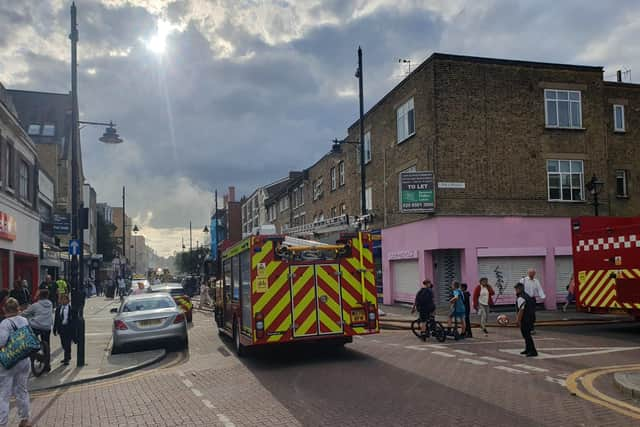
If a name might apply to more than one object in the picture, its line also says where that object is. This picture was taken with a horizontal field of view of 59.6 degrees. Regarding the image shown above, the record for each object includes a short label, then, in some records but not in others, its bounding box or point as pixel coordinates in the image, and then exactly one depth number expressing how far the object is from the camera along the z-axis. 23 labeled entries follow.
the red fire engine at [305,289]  10.88
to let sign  21.59
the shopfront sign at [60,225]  31.34
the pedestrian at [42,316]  11.41
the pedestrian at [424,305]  14.38
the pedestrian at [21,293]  15.13
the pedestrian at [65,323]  12.29
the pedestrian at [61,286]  22.70
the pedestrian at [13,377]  6.50
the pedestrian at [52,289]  19.88
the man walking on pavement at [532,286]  15.64
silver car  13.47
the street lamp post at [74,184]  12.77
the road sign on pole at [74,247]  13.21
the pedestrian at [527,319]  11.23
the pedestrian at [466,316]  14.79
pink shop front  22.12
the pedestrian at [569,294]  21.26
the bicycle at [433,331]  14.10
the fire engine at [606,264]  14.30
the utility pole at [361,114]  21.64
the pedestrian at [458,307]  14.58
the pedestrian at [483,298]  15.54
